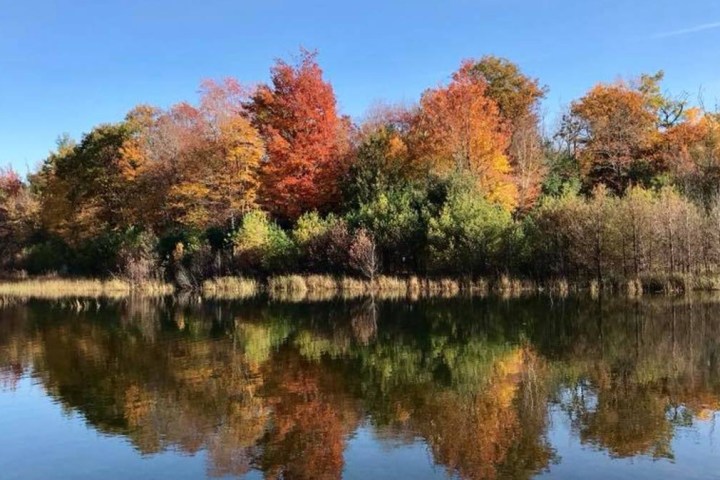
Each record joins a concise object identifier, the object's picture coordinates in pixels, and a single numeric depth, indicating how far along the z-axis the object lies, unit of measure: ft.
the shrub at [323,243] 105.29
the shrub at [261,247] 111.04
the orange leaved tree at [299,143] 116.78
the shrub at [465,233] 94.68
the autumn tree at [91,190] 145.28
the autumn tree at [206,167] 124.06
